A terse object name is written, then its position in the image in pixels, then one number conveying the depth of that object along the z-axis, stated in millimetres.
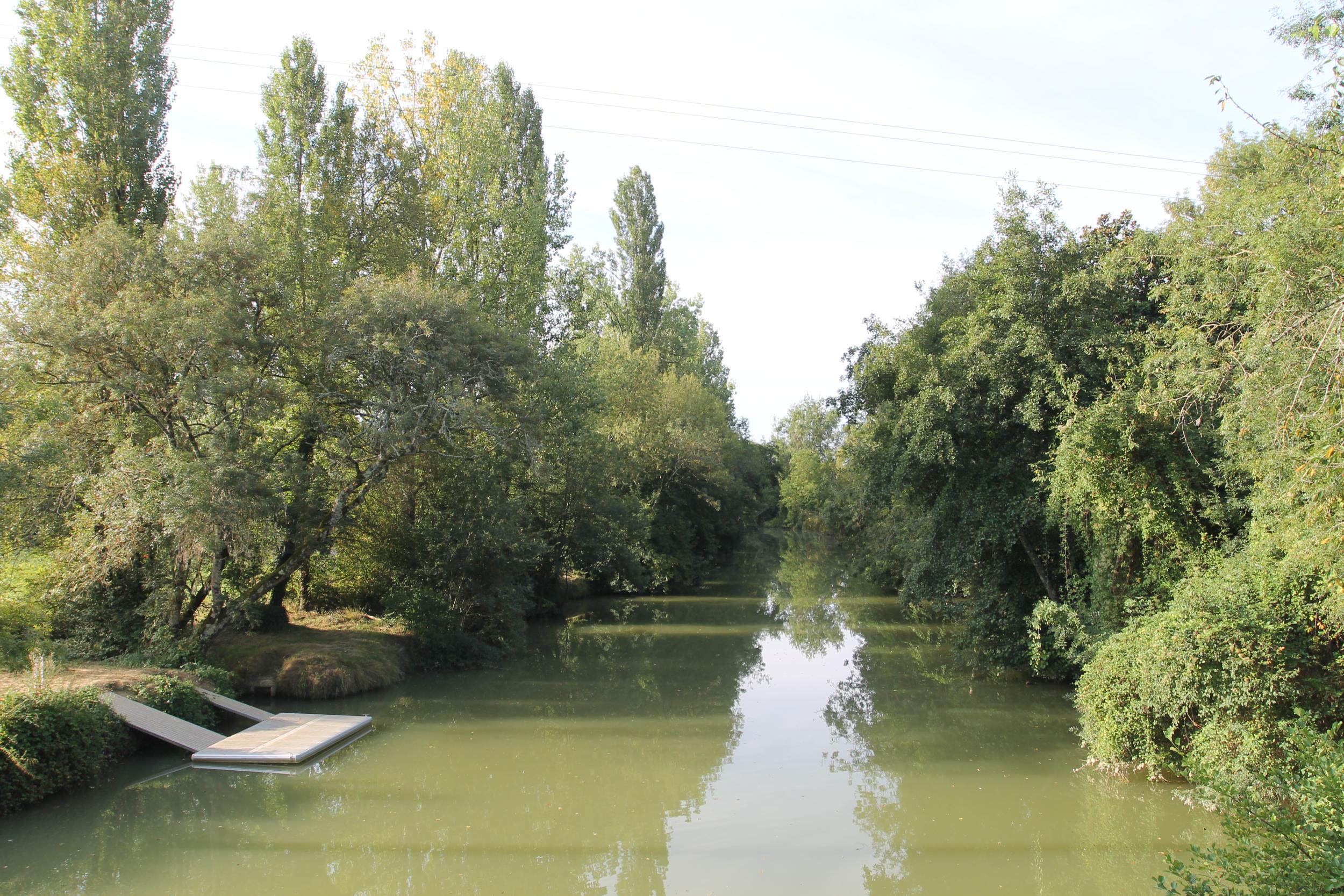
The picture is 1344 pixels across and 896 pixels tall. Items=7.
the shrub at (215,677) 13539
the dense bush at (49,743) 9305
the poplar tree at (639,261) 42594
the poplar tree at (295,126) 19688
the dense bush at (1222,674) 9203
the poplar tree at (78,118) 16109
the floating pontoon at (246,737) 11336
